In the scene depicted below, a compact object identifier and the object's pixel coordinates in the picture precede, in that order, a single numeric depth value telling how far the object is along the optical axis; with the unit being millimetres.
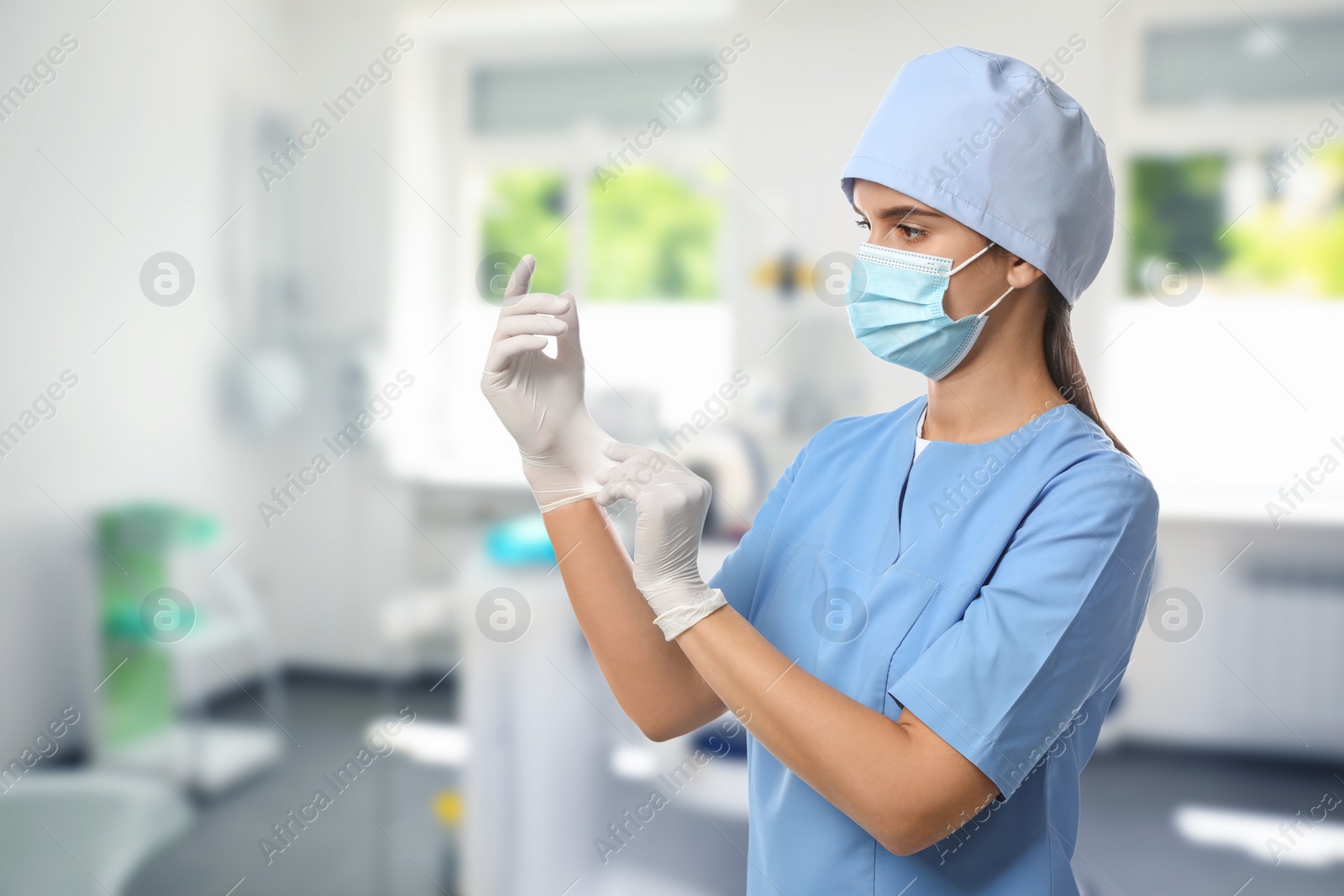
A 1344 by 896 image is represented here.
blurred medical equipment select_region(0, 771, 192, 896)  1739
